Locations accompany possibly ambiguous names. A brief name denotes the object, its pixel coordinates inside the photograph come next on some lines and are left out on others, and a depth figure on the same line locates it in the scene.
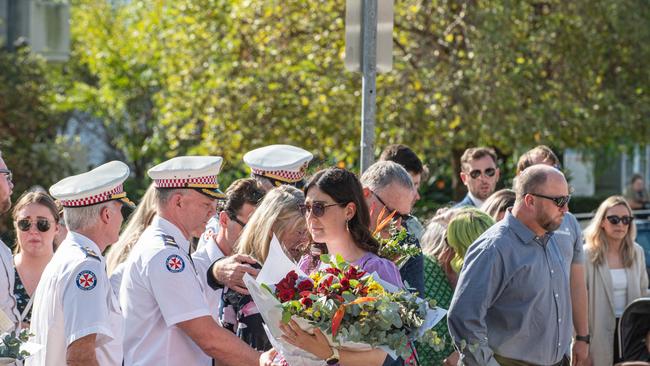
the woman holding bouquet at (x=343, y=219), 10.39
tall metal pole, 14.99
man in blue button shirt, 11.73
